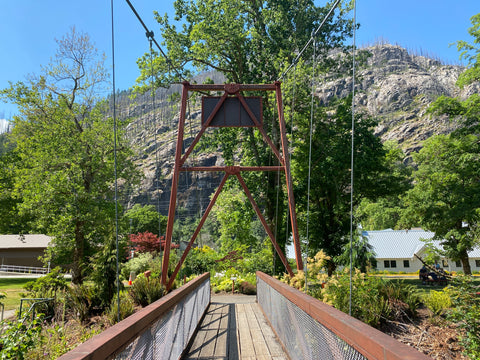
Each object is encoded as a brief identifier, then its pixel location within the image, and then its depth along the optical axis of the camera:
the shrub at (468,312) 5.20
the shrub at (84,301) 9.27
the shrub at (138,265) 17.97
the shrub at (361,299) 6.98
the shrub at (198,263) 18.76
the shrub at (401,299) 7.43
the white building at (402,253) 44.40
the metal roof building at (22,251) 43.28
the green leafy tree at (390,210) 20.80
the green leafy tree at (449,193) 16.86
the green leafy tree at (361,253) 15.49
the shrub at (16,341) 4.17
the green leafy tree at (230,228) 25.55
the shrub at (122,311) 7.74
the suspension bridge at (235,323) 2.11
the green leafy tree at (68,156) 18.67
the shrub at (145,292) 9.62
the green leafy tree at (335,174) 18.25
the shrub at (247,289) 14.75
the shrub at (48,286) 9.92
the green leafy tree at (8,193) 23.13
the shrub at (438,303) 7.44
